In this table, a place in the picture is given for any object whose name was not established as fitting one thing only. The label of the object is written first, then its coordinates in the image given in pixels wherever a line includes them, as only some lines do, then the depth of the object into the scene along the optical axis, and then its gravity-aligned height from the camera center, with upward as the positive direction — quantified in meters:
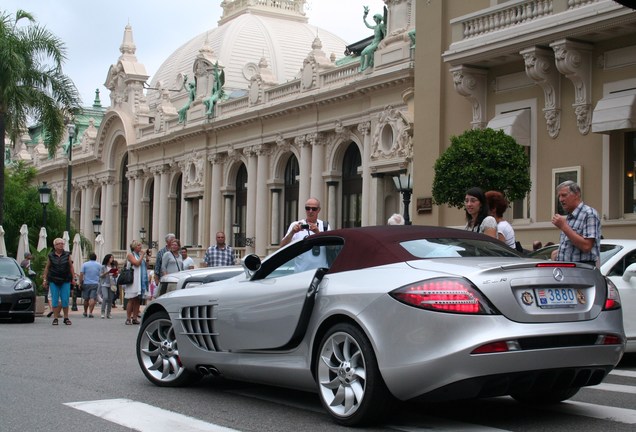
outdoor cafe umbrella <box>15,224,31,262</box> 35.28 -0.29
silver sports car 6.37 -0.55
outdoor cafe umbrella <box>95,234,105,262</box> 40.53 -0.42
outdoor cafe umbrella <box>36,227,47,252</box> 37.17 -0.14
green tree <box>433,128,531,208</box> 19.44 +1.50
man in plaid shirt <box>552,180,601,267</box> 9.10 +0.12
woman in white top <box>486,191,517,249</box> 10.71 +0.33
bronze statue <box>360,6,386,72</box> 35.59 +7.05
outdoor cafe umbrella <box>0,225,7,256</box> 31.95 -0.30
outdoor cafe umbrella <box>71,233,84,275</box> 35.41 -0.62
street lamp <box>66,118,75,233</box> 38.73 +4.04
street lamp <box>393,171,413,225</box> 24.33 +1.30
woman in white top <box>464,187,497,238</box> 10.27 +0.34
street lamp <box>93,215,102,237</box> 47.75 +0.63
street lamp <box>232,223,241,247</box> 46.22 +0.35
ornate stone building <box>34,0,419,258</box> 35.84 +4.60
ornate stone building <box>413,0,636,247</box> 19.42 +3.17
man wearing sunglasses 12.12 +0.17
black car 20.78 -1.20
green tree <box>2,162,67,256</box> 49.28 +1.08
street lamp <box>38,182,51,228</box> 36.81 +1.52
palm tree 33.97 +5.30
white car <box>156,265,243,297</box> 13.59 -0.52
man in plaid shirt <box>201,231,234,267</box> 18.00 -0.30
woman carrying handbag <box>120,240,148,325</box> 22.12 -1.11
